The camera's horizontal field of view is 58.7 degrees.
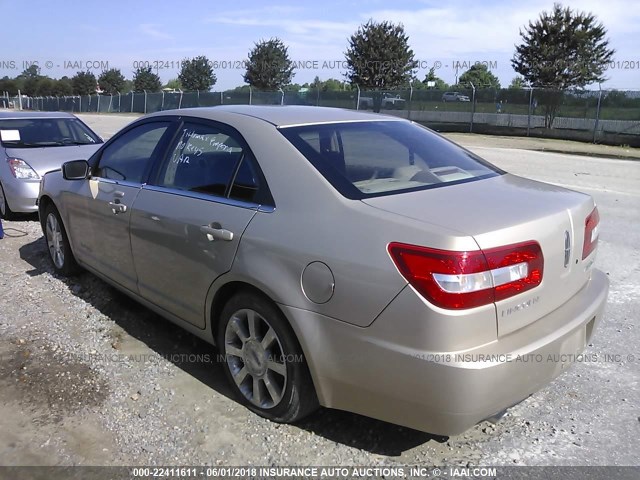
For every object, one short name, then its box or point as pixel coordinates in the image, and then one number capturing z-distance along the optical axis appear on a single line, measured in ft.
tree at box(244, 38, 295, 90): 174.70
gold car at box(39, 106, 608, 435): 7.59
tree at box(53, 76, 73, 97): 254.27
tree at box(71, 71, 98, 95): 243.19
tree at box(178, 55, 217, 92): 199.41
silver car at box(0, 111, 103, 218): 24.14
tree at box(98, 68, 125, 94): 234.99
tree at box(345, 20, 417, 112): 152.35
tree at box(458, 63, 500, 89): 244.63
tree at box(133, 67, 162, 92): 218.59
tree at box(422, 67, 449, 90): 253.49
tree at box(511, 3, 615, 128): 120.67
